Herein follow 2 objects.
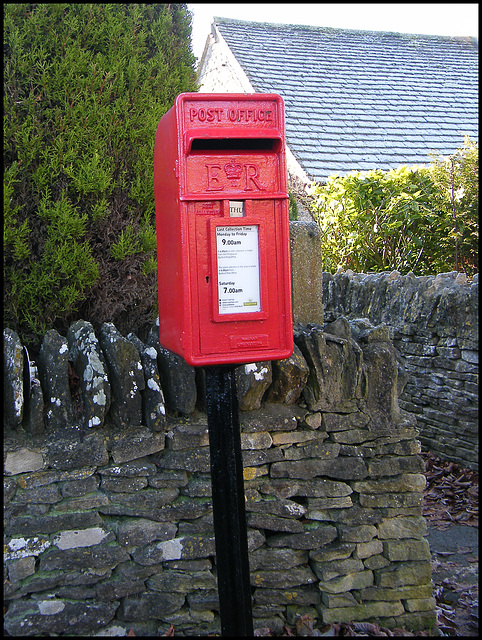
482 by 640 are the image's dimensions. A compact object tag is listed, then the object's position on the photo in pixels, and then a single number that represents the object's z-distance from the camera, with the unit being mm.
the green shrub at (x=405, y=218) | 6824
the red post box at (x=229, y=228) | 2062
